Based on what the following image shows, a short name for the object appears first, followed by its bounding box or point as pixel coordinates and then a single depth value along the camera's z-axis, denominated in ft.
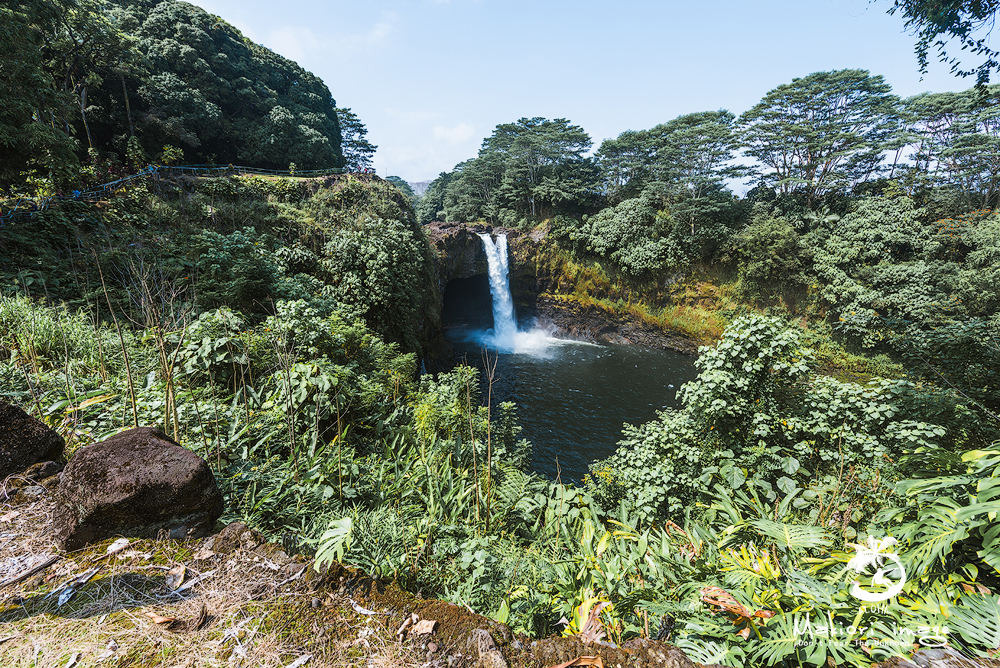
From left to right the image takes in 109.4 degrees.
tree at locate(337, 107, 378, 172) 108.27
